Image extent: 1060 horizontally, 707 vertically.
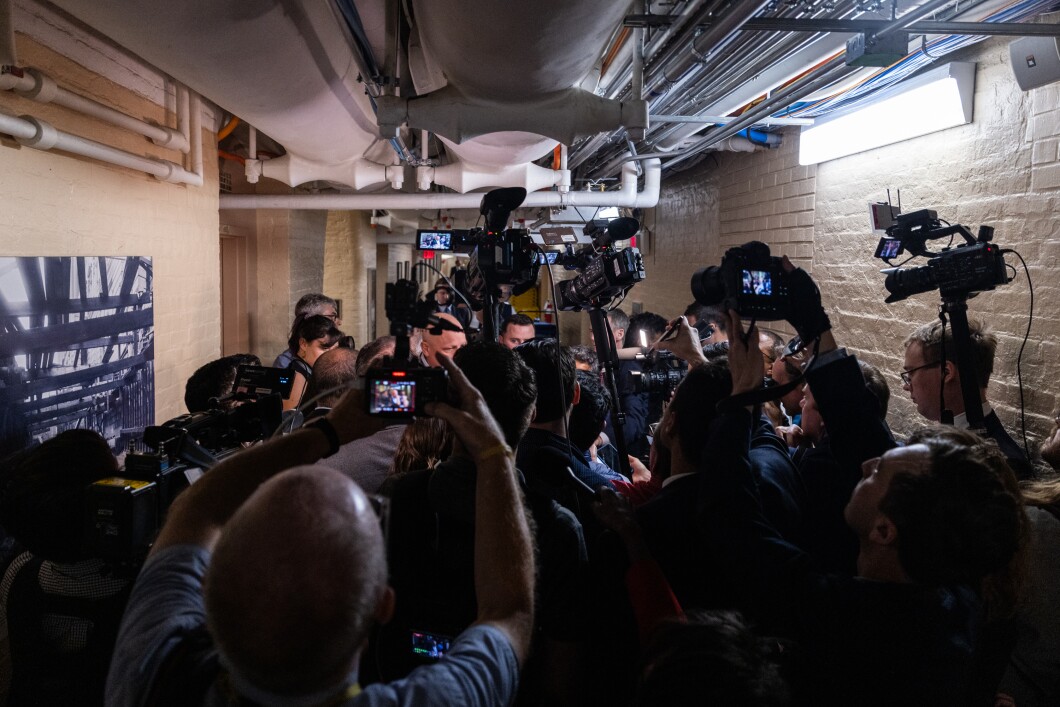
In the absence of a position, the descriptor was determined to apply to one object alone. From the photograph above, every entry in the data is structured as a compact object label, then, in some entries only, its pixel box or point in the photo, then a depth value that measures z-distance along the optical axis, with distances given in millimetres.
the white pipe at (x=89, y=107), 2393
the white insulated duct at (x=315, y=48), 1828
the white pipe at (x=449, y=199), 5223
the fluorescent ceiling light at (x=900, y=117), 2858
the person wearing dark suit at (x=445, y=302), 4807
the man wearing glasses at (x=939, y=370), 2371
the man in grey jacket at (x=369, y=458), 2043
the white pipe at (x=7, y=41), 1961
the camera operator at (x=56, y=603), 1321
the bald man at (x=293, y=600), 741
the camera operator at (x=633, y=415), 3447
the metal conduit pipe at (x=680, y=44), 2332
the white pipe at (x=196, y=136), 3822
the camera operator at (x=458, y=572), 1267
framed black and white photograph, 2438
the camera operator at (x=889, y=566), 1099
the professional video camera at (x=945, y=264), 2039
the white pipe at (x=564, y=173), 5035
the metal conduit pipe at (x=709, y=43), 2117
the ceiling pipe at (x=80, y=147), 2303
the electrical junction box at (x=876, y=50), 2121
